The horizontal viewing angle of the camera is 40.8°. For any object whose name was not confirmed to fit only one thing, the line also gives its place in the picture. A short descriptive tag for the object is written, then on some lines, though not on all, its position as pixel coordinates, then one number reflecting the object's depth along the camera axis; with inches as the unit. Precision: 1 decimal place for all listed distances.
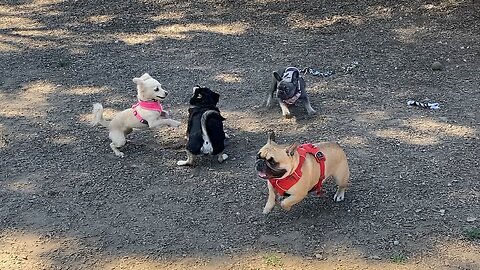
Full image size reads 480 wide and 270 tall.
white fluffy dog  243.9
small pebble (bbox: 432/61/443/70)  315.9
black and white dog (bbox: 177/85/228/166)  230.5
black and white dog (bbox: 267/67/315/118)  267.0
